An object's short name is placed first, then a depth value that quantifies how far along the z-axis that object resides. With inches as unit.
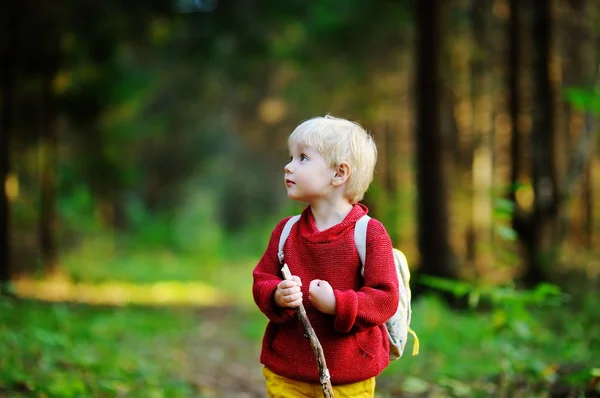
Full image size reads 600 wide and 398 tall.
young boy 120.5
